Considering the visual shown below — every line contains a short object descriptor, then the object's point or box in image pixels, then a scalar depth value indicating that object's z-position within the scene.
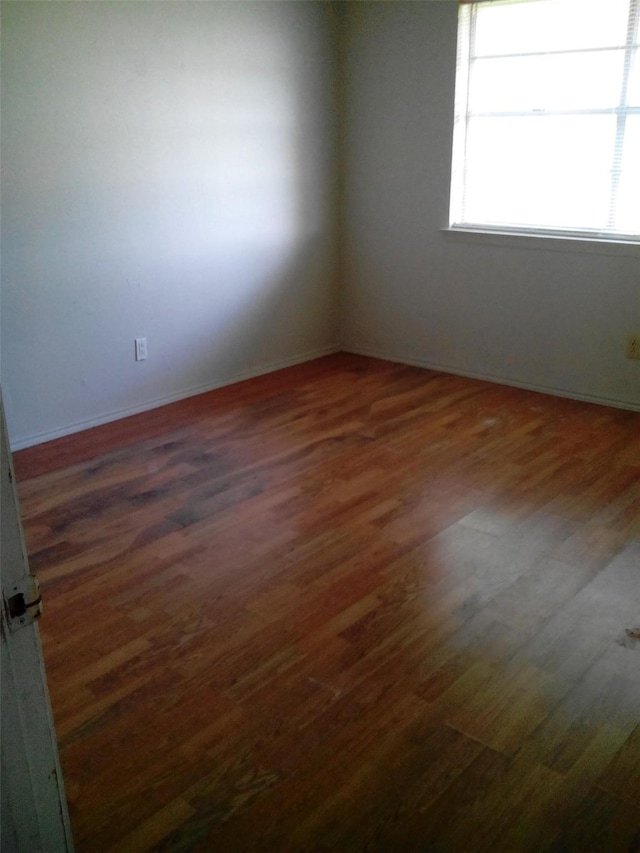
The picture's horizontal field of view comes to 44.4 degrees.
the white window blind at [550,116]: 3.76
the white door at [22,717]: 0.97
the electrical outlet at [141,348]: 4.00
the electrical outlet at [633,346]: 3.98
